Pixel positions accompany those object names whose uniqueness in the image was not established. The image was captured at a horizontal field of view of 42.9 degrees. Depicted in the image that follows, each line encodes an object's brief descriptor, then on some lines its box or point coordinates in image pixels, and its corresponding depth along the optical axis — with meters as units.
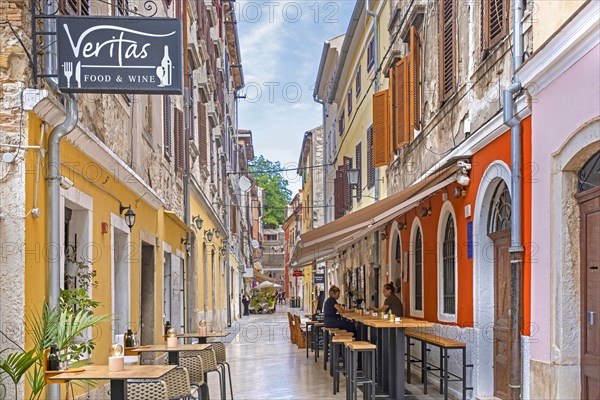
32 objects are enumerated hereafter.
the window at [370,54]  19.26
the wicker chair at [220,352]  10.17
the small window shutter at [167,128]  14.48
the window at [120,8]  9.79
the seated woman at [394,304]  14.05
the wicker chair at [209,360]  9.13
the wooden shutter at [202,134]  20.56
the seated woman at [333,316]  14.95
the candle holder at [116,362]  6.48
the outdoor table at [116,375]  5.97
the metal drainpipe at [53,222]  6.64
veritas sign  6.48
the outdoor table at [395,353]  10.04
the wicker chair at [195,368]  8.55
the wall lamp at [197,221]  19.15
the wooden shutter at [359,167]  21.88
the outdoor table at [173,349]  9.32
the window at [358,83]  22.51
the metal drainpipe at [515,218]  8.23
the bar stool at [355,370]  9.74
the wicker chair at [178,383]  7.11
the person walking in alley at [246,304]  47.56
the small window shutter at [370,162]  19.78
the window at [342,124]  27.50
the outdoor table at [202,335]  11.61
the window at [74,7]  7.28
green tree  62.47
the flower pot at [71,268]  8.14
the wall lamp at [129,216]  10.54
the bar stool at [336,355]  11.57
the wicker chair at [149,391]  6.35
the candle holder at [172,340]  9.70
